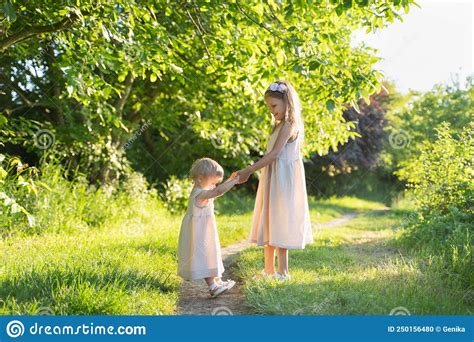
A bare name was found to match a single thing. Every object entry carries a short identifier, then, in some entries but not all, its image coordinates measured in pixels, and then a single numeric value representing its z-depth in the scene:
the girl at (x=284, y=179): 5.00
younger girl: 4.75
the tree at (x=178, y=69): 6.05
